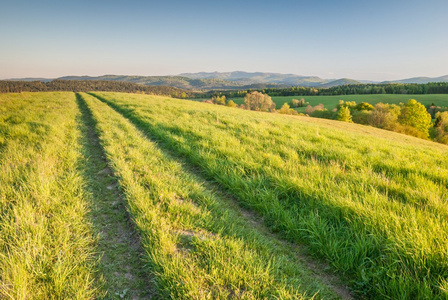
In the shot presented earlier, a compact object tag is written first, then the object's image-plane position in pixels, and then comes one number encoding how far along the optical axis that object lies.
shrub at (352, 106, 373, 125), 57.76
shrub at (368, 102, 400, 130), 49.60
